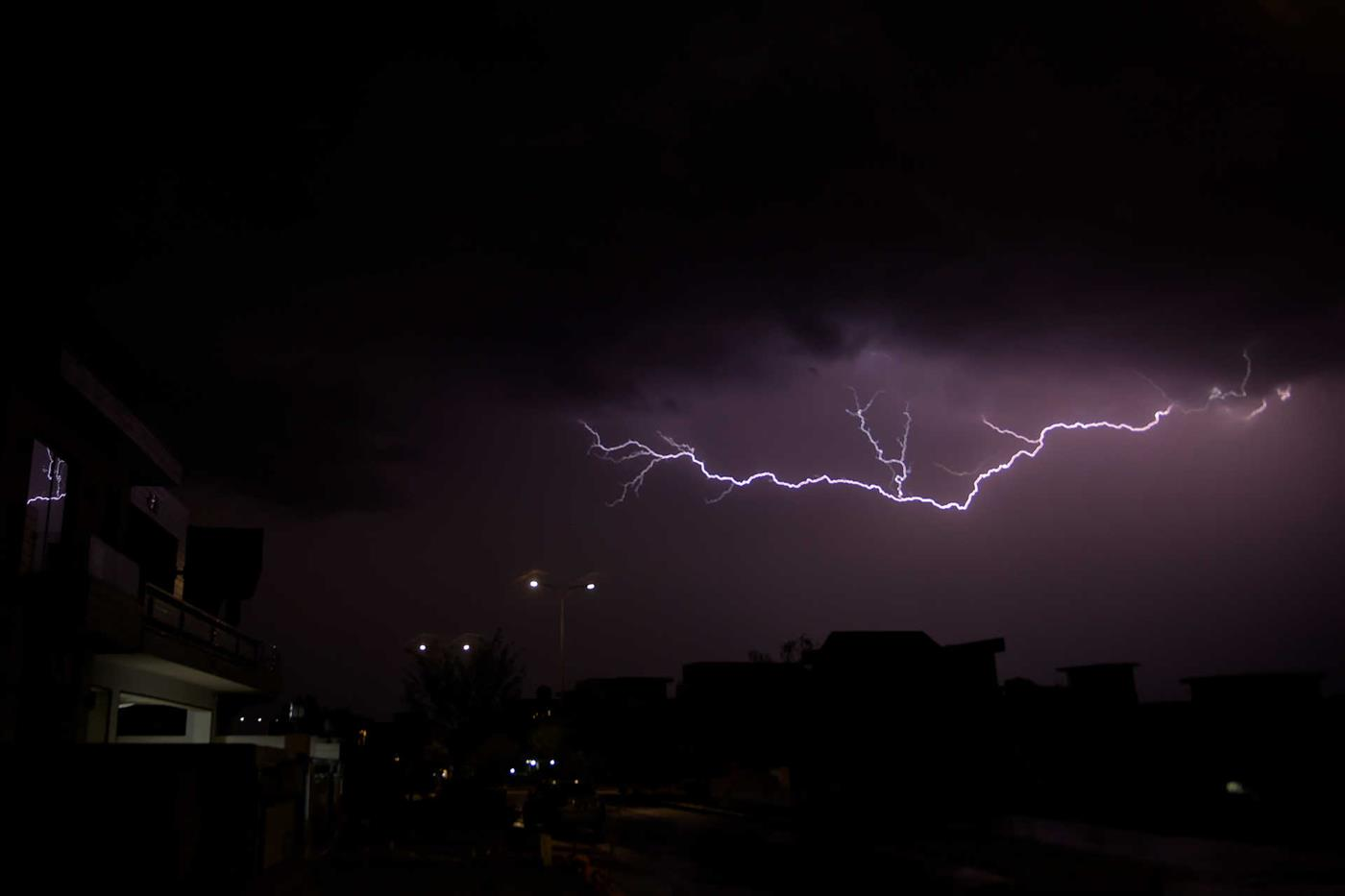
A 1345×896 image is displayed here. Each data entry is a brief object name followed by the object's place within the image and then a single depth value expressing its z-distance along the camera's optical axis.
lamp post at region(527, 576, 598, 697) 37.50
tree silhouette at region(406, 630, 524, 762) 48.56
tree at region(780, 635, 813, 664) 69.50
